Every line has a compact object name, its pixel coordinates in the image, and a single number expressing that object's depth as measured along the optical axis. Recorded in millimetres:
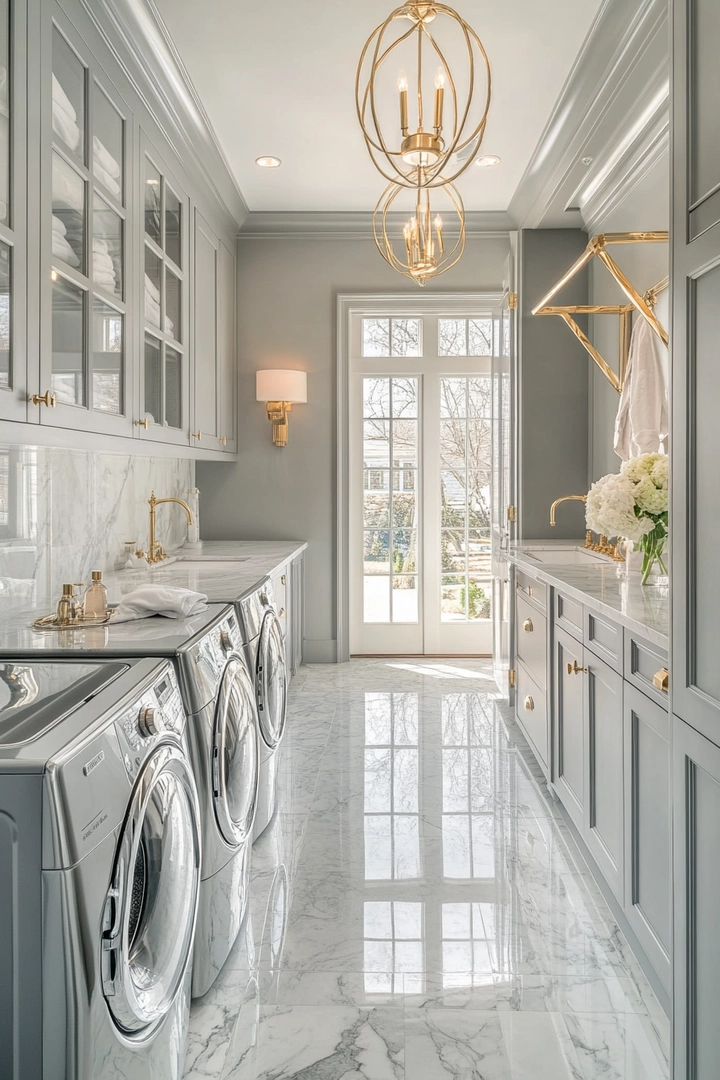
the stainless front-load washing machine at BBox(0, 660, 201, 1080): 904
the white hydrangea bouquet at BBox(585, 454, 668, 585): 2055
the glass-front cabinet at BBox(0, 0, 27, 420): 1611
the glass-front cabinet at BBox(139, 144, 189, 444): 2730
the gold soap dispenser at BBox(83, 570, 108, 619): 1989
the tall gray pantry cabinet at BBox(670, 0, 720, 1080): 1104
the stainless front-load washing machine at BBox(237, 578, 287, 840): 2436
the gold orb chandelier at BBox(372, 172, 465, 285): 2434
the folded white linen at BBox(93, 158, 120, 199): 2180
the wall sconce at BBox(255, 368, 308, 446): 4684
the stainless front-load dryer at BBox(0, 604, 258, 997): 1646
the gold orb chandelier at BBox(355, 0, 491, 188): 1955
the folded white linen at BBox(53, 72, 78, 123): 1888
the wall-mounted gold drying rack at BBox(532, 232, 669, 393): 2516
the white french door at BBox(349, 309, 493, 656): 5230
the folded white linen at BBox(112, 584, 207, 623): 1986
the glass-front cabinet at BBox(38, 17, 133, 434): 1878
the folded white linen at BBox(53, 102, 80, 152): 1881
